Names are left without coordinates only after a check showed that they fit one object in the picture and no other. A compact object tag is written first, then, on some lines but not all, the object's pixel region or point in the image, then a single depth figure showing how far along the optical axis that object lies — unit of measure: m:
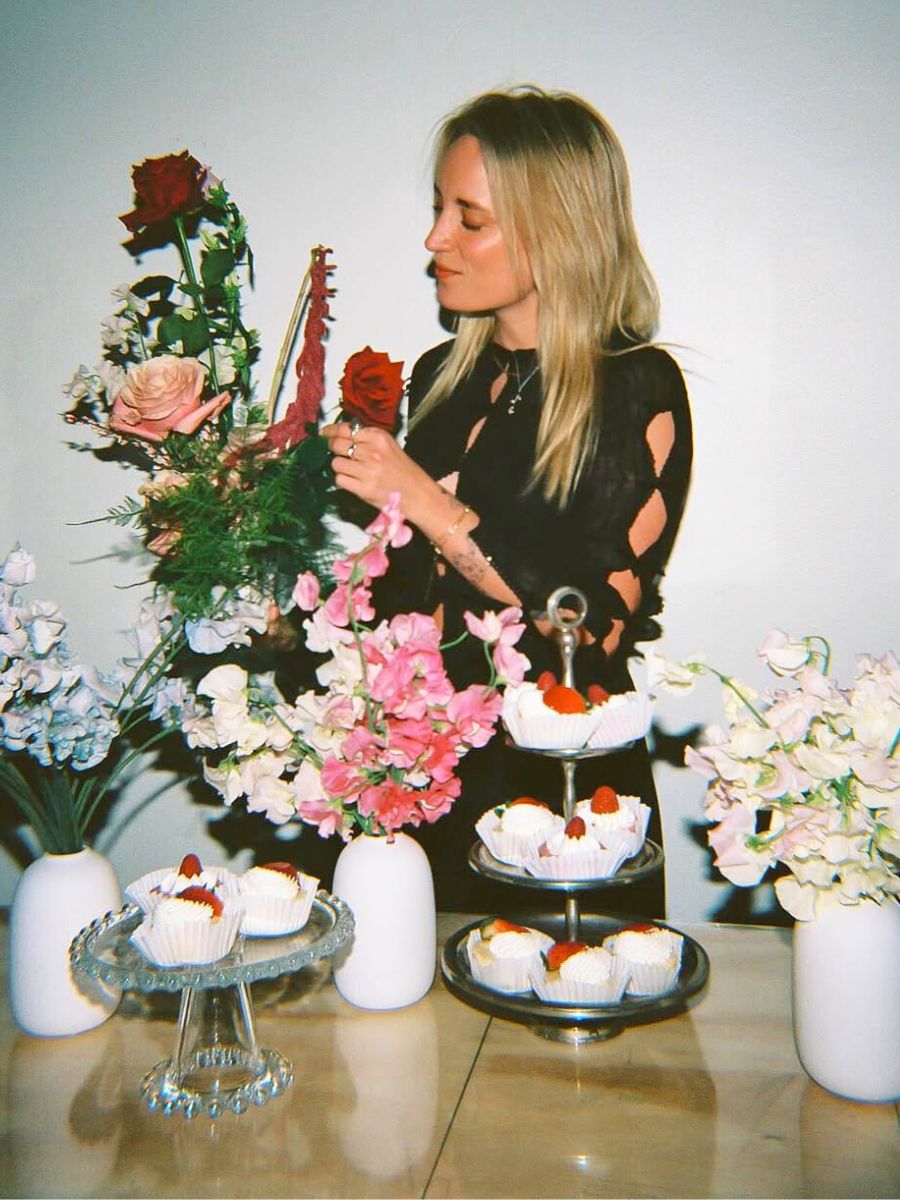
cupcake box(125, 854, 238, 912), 1.09
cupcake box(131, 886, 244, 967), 1.01
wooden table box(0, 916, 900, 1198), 0.93
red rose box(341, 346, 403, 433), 1.35
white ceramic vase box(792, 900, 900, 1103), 1.02
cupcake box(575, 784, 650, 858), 1.15
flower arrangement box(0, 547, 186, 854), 1.19
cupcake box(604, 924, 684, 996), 1.13
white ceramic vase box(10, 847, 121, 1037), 1.19
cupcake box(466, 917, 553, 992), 1.15
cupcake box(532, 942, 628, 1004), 1.11
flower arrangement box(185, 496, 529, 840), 1.11
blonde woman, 1.71
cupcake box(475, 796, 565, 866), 1.17
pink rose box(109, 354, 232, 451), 1.56
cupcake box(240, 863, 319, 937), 1.09
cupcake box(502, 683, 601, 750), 1.14
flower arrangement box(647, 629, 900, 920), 1.01
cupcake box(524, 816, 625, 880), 1.12
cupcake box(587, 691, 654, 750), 1.16
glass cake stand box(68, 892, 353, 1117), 1.01
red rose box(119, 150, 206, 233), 1.55
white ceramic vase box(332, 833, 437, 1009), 1.20
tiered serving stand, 1.09
